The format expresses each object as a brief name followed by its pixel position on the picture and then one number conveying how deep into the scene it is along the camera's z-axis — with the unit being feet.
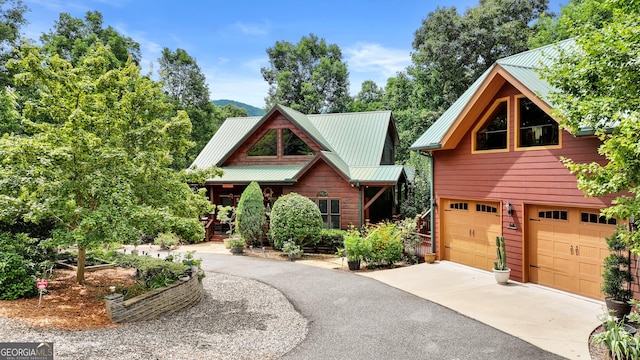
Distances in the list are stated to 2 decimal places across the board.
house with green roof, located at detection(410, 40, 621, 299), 29.32
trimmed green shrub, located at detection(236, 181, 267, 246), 52.08
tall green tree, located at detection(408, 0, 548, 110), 92.43
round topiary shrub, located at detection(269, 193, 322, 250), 48.24
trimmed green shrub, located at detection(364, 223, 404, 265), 41.19
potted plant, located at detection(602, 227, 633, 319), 24.13
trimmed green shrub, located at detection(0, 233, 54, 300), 24.94
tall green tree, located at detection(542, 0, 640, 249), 17.83
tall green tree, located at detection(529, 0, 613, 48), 69.22
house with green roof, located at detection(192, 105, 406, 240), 54.60
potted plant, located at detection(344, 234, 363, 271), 40.65
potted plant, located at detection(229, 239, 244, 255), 50.44
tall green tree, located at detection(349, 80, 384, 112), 139.64
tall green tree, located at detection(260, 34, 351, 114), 141.49
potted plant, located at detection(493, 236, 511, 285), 32.99
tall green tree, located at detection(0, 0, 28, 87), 75.87
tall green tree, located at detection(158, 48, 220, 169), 123.24
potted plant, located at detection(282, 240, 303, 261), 46.88
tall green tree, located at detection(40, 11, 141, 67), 95.76
